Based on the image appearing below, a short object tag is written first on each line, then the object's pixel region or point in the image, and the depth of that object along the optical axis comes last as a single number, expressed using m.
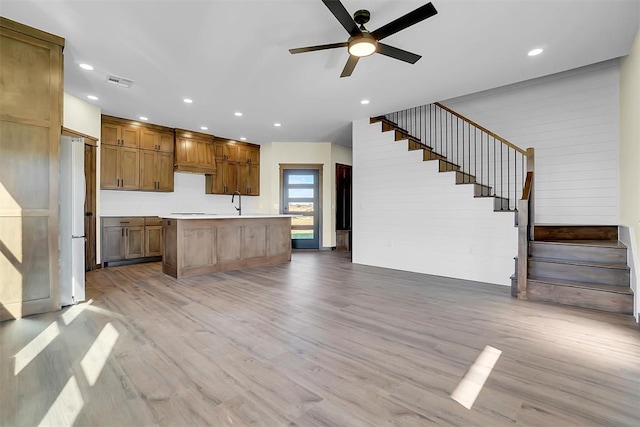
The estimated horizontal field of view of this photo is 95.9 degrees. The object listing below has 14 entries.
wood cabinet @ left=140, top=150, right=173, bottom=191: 6.07
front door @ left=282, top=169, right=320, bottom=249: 7.91
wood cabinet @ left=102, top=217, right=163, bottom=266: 5.47
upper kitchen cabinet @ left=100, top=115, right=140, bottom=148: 5.57
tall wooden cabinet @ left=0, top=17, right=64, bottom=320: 2.81
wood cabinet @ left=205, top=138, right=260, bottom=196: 7.39
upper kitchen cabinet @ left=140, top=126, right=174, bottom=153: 6.07
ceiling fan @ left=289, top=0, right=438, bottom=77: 2.24
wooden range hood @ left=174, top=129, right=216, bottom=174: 6.59
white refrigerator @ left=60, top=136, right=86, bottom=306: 3.24
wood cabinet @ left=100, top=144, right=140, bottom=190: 5.55
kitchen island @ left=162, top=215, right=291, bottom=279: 4.59
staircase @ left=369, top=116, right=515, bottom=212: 4.77
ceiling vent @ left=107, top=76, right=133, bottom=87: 3.95
